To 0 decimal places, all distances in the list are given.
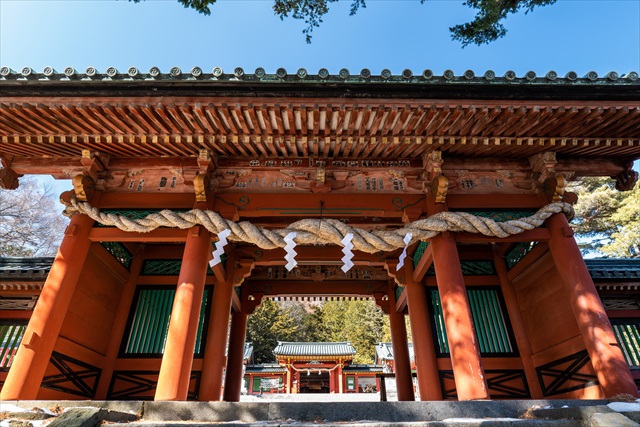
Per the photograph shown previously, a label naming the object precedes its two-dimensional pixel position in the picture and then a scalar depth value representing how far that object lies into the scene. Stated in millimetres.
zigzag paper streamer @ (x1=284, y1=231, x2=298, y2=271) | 5496
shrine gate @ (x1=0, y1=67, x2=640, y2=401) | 5145
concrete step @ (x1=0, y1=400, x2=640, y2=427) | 2971
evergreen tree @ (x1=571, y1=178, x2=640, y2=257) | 18109
